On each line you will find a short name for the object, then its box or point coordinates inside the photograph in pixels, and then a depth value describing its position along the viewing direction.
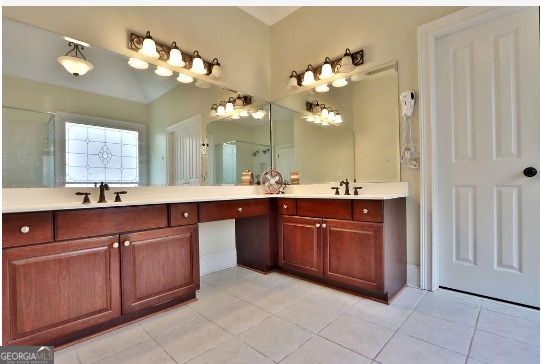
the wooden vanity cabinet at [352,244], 1.89
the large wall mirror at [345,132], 2.29
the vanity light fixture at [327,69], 2.45
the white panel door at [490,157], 1.75
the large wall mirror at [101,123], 1.59
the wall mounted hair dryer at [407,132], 2.12
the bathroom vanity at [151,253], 1.27
